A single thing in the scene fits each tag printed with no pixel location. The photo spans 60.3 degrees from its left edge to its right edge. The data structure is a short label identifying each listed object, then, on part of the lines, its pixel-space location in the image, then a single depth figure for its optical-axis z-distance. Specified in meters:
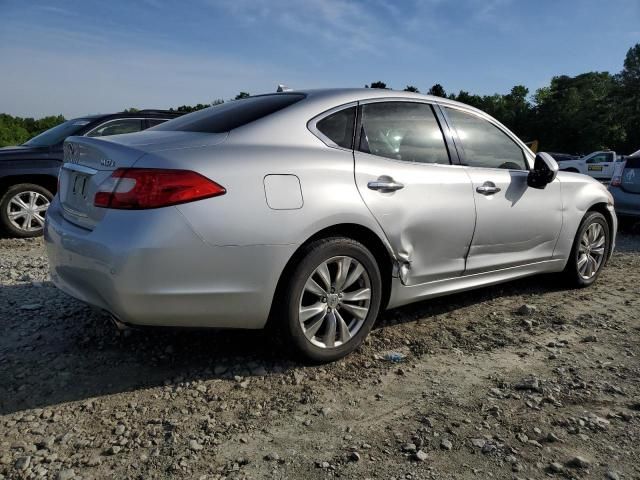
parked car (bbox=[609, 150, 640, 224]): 7.99
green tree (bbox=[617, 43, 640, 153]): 48.00
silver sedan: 2.53
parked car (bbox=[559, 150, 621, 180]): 24.59
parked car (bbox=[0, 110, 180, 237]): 6.62
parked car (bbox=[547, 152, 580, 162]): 26.88
